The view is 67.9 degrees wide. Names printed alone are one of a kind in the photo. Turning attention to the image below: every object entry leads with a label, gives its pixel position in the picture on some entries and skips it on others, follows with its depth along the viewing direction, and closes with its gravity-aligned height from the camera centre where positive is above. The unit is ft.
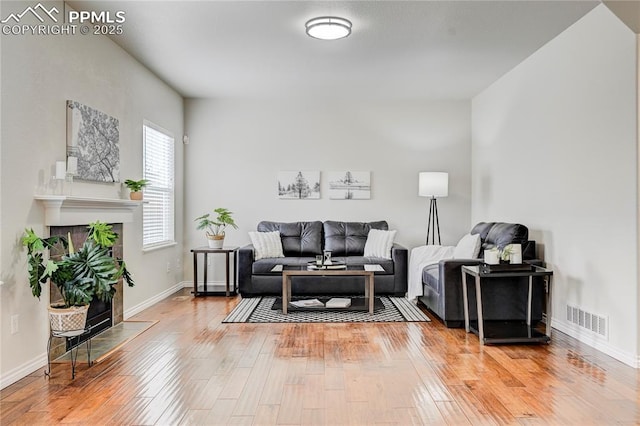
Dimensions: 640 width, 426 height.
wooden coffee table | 16.20 -1.99
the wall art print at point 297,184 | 22.34 +1.50
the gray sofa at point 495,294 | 14.20 -2.36
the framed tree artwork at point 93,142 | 12.19 +2.07
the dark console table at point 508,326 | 12.64 -3.14
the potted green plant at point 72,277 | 10.02 -1.31
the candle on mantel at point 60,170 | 11.21 +1.10
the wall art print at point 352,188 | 22.40 +1.31
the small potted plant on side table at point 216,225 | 20.15 -0.38
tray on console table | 12.93 -1.43
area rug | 15.44 -3.36
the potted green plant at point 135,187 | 15.39 +0.95
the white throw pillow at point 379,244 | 19.67 -1.19
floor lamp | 20.39 +1.35
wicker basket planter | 10.24 -2.21
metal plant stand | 10.28 -2.89
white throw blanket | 17.34 -1.70
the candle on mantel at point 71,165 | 11.64 +1.26
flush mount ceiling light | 12.69 +5.13
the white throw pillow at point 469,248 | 15.88 -1.11
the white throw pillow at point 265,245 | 19.66 -1.21
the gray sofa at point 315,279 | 18.72 -2.49
